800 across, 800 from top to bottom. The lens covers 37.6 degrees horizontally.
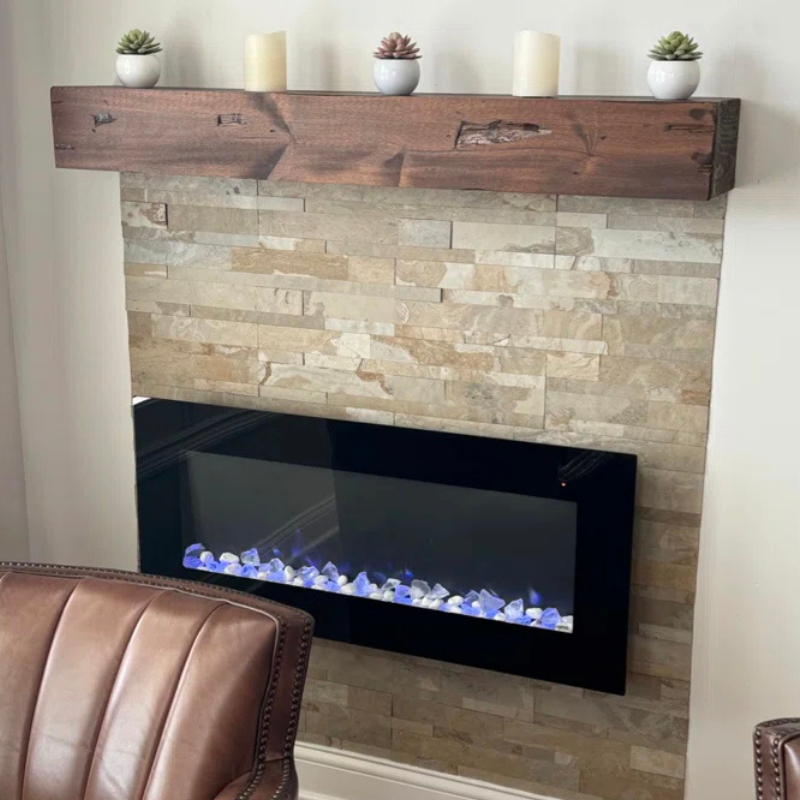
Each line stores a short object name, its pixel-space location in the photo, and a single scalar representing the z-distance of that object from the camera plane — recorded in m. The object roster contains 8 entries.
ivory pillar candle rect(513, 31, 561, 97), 2.12
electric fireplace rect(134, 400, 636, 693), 2.43
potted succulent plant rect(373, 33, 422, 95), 2.19
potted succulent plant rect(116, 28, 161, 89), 2.41
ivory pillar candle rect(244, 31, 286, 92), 2.30
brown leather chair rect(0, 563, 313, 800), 1.88
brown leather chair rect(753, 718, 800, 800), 1.66
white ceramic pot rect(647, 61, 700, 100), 2.03
